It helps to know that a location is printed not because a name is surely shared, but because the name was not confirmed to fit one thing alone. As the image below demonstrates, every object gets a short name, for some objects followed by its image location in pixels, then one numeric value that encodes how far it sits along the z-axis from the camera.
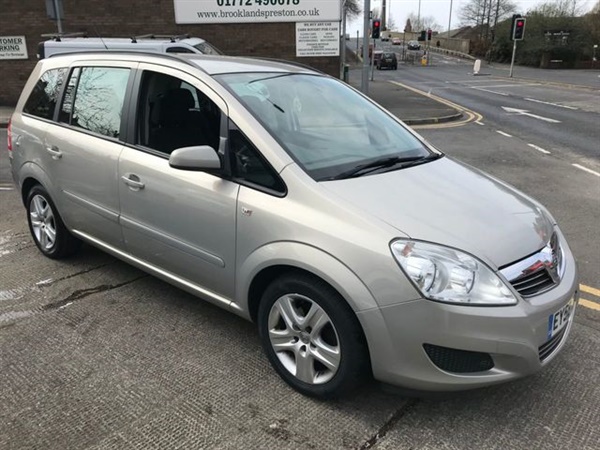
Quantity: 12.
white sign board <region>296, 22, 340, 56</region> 14.98
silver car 2.35
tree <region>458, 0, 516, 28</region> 70.12
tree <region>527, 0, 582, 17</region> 58.31
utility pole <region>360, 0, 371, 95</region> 14.36
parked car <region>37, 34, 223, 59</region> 9.63
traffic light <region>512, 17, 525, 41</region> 32.12
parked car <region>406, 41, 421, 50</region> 78.69
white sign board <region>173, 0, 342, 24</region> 14.77
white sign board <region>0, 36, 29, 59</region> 15.02
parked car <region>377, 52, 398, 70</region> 48.48
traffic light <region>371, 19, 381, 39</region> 23.66
